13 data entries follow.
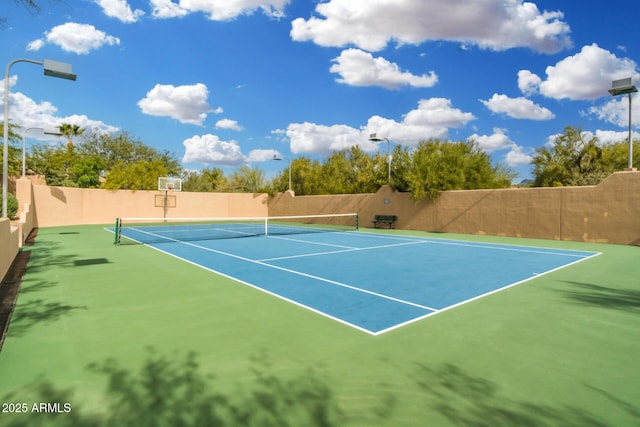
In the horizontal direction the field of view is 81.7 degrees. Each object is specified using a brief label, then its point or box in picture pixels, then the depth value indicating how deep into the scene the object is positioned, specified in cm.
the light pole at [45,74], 916
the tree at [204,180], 6054
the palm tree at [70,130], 4935
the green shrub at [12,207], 1938
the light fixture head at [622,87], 1399
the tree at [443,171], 2266
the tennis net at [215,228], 1789
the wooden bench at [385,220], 2481
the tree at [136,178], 3297
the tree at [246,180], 5859
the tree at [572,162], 3291
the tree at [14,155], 3204
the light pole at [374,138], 2258
